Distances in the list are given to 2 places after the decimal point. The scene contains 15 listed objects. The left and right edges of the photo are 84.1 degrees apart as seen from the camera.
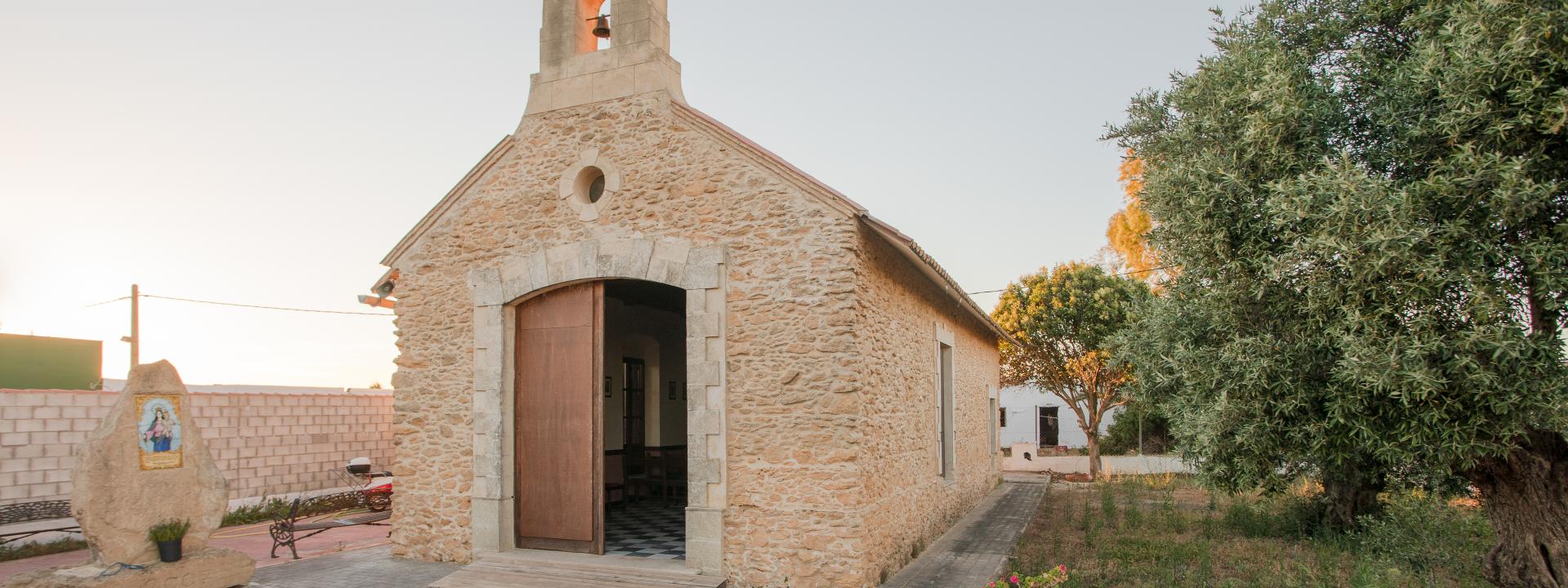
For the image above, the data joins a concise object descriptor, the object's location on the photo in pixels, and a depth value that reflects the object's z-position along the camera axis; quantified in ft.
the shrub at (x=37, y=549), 30.60
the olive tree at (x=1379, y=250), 19.49
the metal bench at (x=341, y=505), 35.58
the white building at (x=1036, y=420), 95.76
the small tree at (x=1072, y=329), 69.36
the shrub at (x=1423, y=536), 27.66
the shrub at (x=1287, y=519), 35.01
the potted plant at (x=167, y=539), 23.66
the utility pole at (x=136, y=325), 63.21
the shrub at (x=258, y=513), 38.58
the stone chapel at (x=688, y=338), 23.58
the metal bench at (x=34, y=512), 31.58
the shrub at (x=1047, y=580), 16.95
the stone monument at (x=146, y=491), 22.84
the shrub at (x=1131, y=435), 80.53
